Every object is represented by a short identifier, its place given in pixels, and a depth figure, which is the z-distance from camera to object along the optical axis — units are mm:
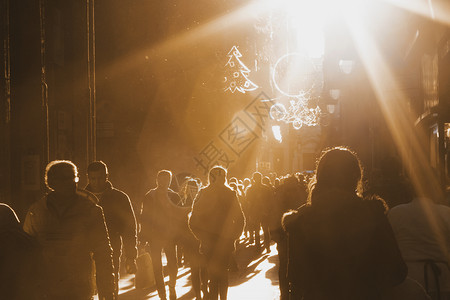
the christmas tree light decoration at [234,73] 24250
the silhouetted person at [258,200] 17191
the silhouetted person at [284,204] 10695
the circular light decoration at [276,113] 29359
